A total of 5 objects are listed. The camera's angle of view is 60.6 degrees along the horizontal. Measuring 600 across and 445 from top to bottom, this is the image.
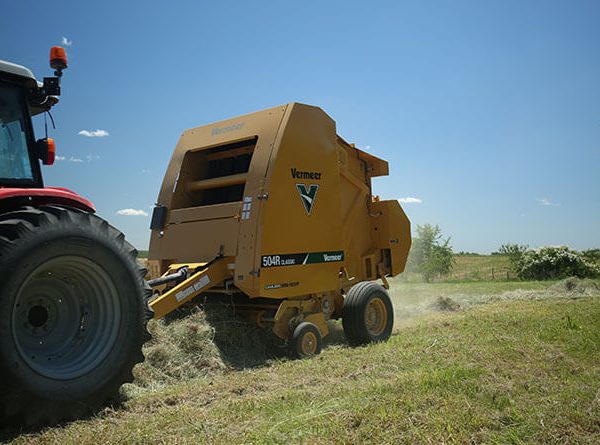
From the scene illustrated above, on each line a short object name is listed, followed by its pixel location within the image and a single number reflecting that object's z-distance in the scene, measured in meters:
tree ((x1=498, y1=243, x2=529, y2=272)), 25.95
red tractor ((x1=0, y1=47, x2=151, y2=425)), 3.37
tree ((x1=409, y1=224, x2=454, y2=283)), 31.02
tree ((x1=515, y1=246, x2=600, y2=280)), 22.56
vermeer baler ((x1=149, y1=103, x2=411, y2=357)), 6.27
